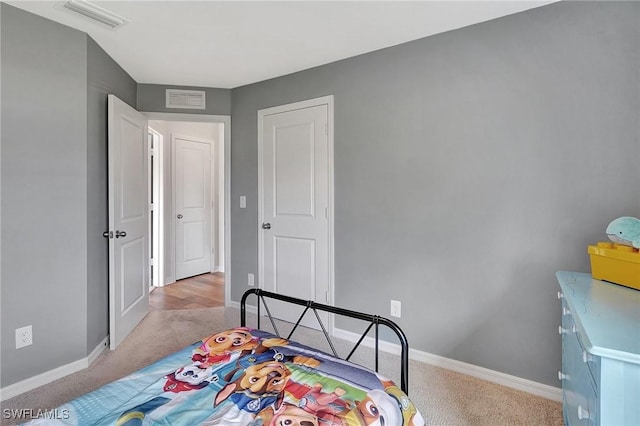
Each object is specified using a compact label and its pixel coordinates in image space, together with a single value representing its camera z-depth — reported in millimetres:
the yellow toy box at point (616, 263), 1416
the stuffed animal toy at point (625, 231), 1449
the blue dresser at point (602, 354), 920
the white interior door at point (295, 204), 3004
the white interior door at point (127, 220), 2672
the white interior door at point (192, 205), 4844
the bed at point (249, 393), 990
